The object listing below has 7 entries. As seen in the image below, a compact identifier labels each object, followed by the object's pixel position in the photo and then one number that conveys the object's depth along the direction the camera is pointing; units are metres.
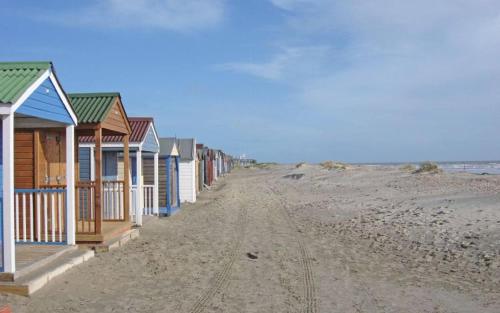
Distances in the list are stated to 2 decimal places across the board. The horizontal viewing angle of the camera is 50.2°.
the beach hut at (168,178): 19.58
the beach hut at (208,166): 40.09
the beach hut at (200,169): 32.56
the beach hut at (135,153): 15.45
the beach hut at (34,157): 7.55
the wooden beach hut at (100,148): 11.20
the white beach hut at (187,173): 25.45
